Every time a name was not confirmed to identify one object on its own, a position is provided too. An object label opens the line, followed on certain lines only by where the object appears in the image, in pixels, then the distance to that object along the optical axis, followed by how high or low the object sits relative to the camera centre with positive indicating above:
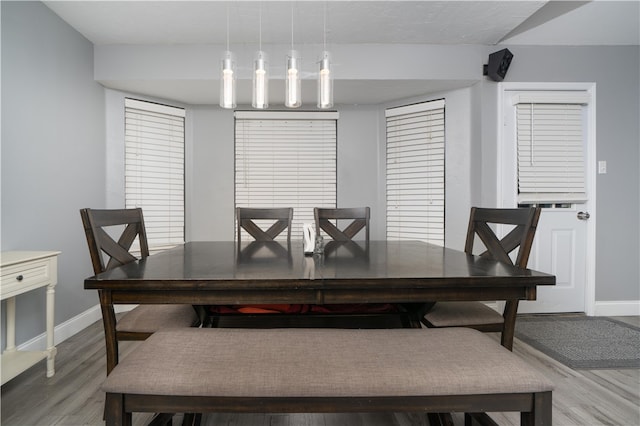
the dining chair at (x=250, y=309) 1.65 -0.54
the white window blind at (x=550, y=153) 3.26 +0.51
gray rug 2.27 -1.06
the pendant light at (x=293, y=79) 1.89 +0.72
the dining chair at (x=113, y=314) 1.45 -0.53
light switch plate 3.28 +0.38
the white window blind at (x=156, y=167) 3.45 +0.39
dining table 1.17 -0.28
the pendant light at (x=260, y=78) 1.92 +0.73
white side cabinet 1.79 -0.48
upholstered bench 0.92 -0.50
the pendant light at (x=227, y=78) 1.92 +0.72
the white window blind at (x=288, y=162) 3.91 +0.49
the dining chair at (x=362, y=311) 1.70 -0.56
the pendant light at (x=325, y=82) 1.94 +0.72
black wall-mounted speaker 3.07 +1.31
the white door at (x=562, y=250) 3.26 -0.44
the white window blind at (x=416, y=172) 3.56 +0.36
